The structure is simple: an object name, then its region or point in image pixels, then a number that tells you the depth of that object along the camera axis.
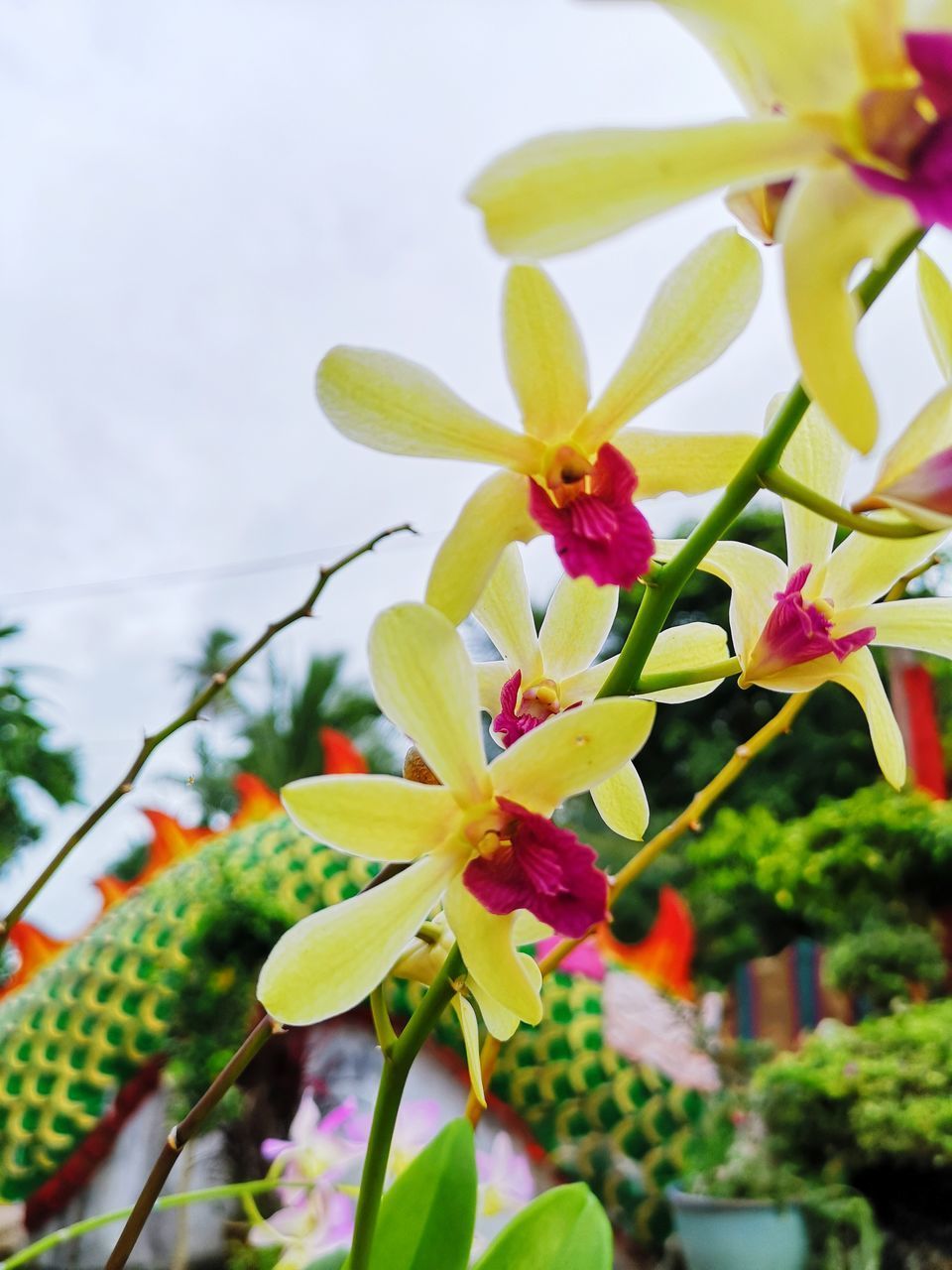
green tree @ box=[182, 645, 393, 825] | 4.93
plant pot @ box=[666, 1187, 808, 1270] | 1.24
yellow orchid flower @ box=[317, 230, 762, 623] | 0.22
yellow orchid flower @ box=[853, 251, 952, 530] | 0.17
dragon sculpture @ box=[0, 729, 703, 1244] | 1.34
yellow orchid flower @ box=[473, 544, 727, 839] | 0.29
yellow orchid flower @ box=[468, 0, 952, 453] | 0.16
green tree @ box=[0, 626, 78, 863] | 3.14
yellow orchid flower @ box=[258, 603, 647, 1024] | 0.22
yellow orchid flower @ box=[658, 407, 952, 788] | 0.26
